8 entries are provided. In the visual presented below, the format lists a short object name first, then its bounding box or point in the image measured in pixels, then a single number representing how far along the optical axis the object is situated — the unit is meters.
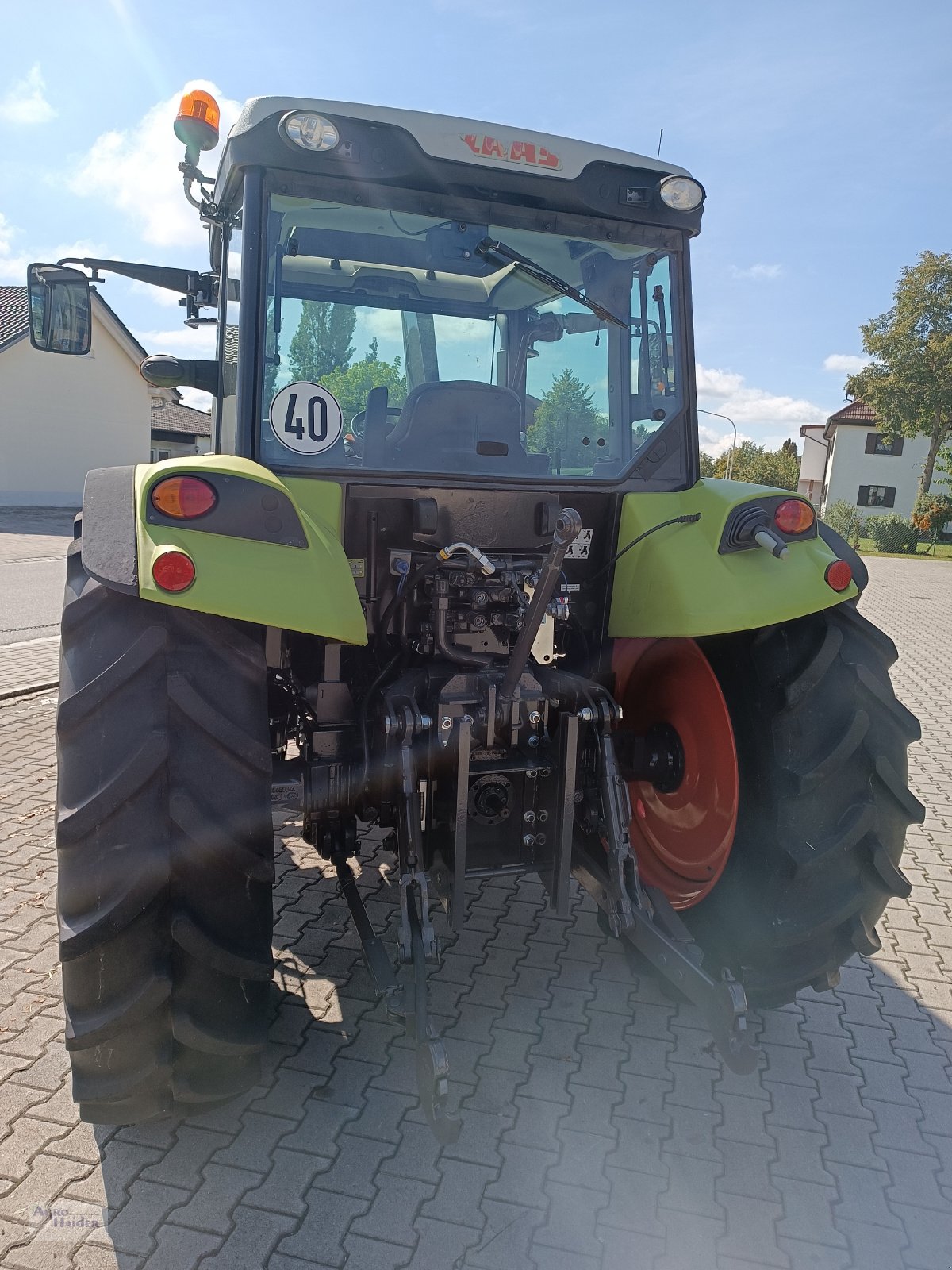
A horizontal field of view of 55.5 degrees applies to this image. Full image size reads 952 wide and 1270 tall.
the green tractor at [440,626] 2.10
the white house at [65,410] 28.05
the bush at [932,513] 34.44
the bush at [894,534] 32.94
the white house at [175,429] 40.76
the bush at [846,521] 32.91
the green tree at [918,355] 36.22
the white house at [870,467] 43.75
